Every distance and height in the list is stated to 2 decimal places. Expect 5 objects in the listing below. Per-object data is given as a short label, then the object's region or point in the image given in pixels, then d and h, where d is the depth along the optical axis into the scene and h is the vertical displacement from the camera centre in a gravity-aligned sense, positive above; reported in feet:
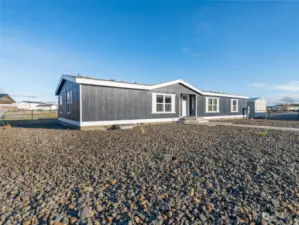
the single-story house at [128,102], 29.58 +1.93
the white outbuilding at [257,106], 68.59 +1.89
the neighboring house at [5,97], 85.01 +8.17
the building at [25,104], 201.97 +7.27
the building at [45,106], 204.49 +5.55
